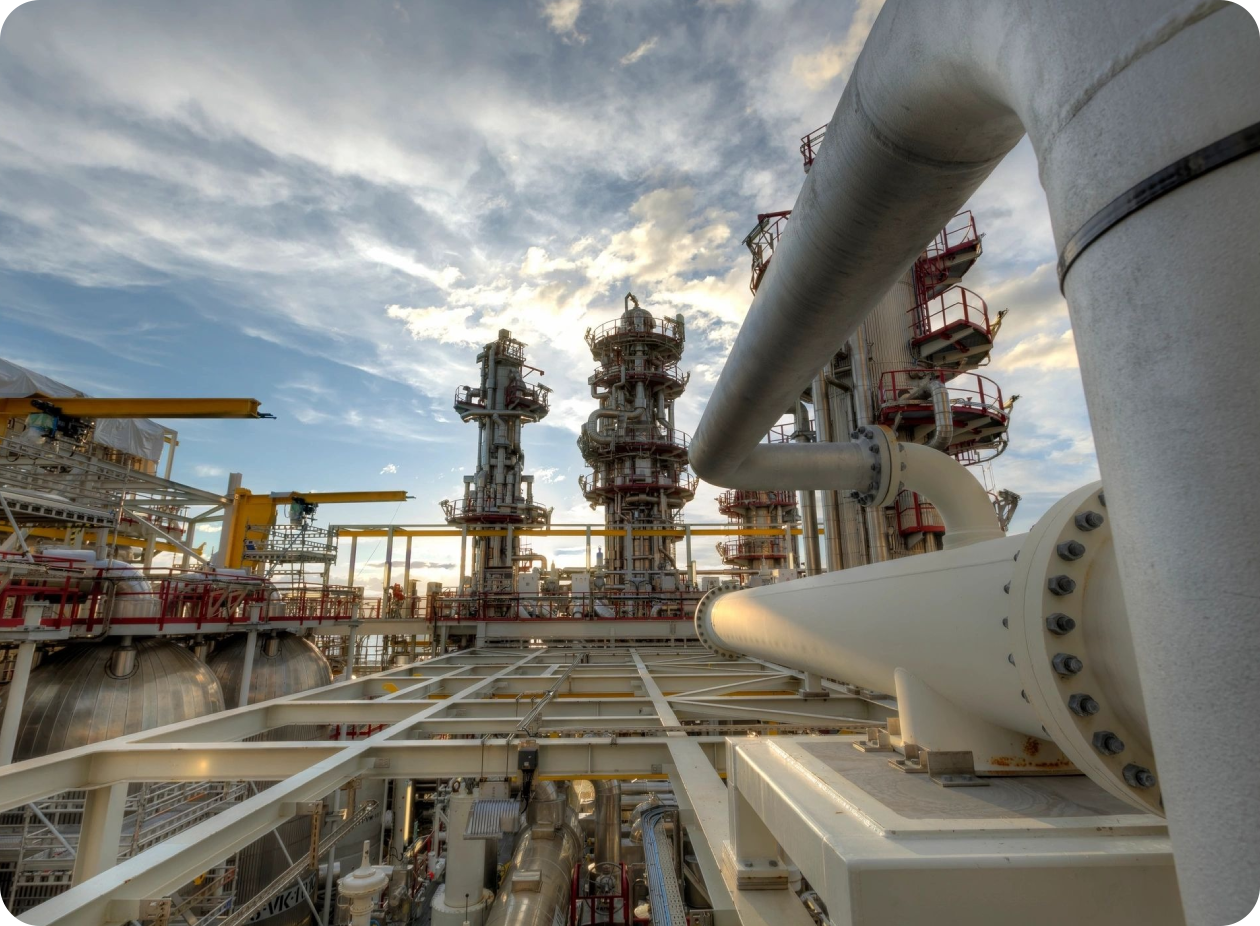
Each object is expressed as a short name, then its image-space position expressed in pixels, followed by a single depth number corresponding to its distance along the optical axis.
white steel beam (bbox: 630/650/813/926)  2.35
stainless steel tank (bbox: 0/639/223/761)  8.11
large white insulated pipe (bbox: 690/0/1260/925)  0.83
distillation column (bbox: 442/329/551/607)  25.03
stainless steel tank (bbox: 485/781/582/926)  7.87
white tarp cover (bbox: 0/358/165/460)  11.55
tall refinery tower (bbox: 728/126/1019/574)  12.78
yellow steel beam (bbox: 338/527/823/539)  22.55
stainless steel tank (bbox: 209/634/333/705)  11.86
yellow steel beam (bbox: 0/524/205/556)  18.24
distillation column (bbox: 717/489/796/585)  30.67
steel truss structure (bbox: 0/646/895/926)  2.92
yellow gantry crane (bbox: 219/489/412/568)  20.55
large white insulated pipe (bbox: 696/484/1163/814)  1.56
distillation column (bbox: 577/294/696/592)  24.53
